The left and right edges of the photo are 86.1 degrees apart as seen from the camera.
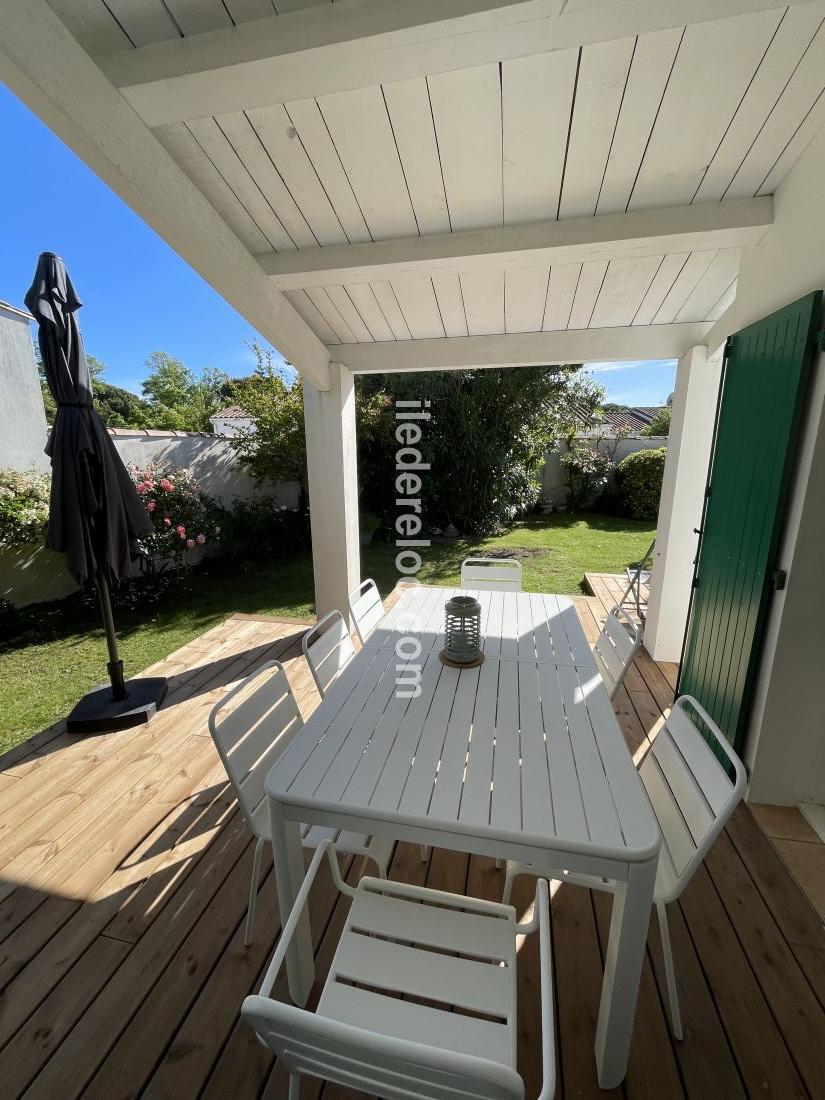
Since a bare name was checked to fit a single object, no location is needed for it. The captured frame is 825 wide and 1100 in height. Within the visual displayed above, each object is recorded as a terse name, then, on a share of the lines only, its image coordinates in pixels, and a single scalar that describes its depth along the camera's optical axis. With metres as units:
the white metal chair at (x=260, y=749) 1.32
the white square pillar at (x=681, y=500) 2.98
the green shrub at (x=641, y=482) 8.73
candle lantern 1.82
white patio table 1.01
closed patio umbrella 2.14
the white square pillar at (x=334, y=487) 3.47
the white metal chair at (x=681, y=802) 1.10
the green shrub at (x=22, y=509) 3.88
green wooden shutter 1.81
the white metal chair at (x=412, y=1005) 0.63
